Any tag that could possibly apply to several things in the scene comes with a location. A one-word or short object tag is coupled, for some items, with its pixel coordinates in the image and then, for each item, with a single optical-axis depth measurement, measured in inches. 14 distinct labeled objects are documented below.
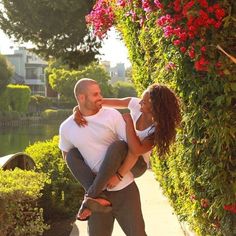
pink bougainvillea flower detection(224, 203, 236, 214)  145.2
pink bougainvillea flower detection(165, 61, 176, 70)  162.4
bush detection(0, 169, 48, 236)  207.4
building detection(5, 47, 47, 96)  4256.9
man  143.6
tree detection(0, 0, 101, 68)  498.0
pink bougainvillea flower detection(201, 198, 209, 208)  158.7
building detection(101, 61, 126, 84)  5274.6
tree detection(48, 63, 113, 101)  2748.5
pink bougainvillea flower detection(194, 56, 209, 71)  138.1
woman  137.6
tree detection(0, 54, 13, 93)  2309.5
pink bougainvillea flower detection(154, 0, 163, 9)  153.3
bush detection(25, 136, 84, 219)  316.5
